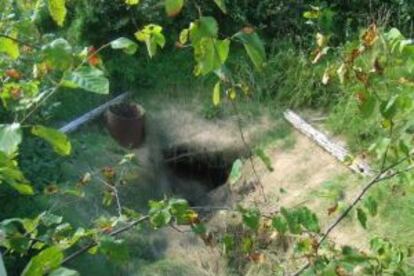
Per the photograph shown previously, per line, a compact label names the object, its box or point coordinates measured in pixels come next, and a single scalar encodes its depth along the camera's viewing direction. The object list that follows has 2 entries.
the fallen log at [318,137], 6.82
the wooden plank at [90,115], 7.59
